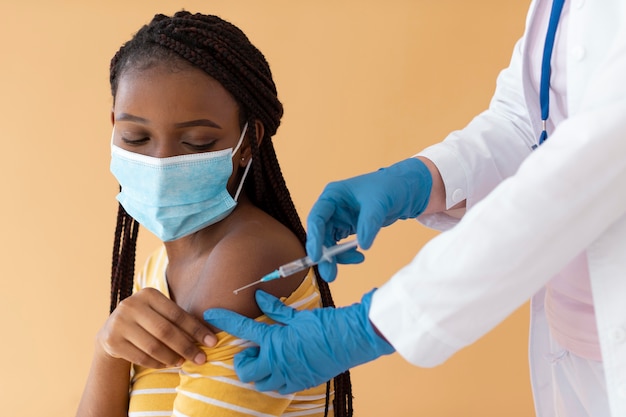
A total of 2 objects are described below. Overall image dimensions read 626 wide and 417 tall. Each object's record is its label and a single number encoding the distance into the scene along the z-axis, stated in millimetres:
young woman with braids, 1132
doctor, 923
